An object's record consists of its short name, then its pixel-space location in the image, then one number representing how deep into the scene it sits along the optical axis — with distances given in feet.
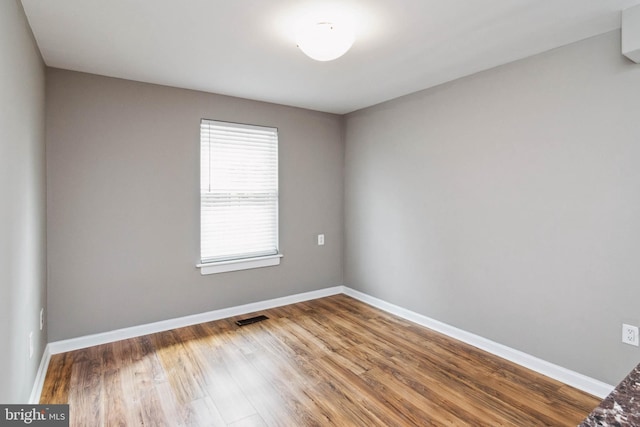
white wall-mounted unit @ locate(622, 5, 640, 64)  6.41
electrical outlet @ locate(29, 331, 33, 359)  6.98
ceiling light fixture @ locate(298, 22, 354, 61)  6.82
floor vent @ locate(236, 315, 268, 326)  11.57
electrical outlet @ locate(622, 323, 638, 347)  6.99
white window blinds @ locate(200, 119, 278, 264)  11.73
